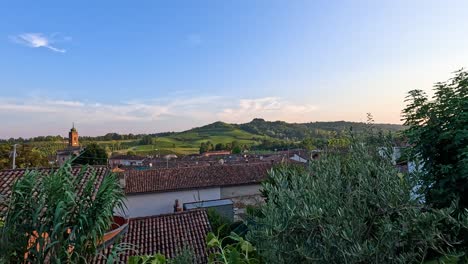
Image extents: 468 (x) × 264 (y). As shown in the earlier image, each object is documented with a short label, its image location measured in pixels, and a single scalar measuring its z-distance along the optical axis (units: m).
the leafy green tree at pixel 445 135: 5.72
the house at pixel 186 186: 22.02
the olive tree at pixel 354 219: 1.43
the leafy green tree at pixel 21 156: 26.72
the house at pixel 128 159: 51.09
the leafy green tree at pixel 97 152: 36.53
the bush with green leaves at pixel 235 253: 2.41
